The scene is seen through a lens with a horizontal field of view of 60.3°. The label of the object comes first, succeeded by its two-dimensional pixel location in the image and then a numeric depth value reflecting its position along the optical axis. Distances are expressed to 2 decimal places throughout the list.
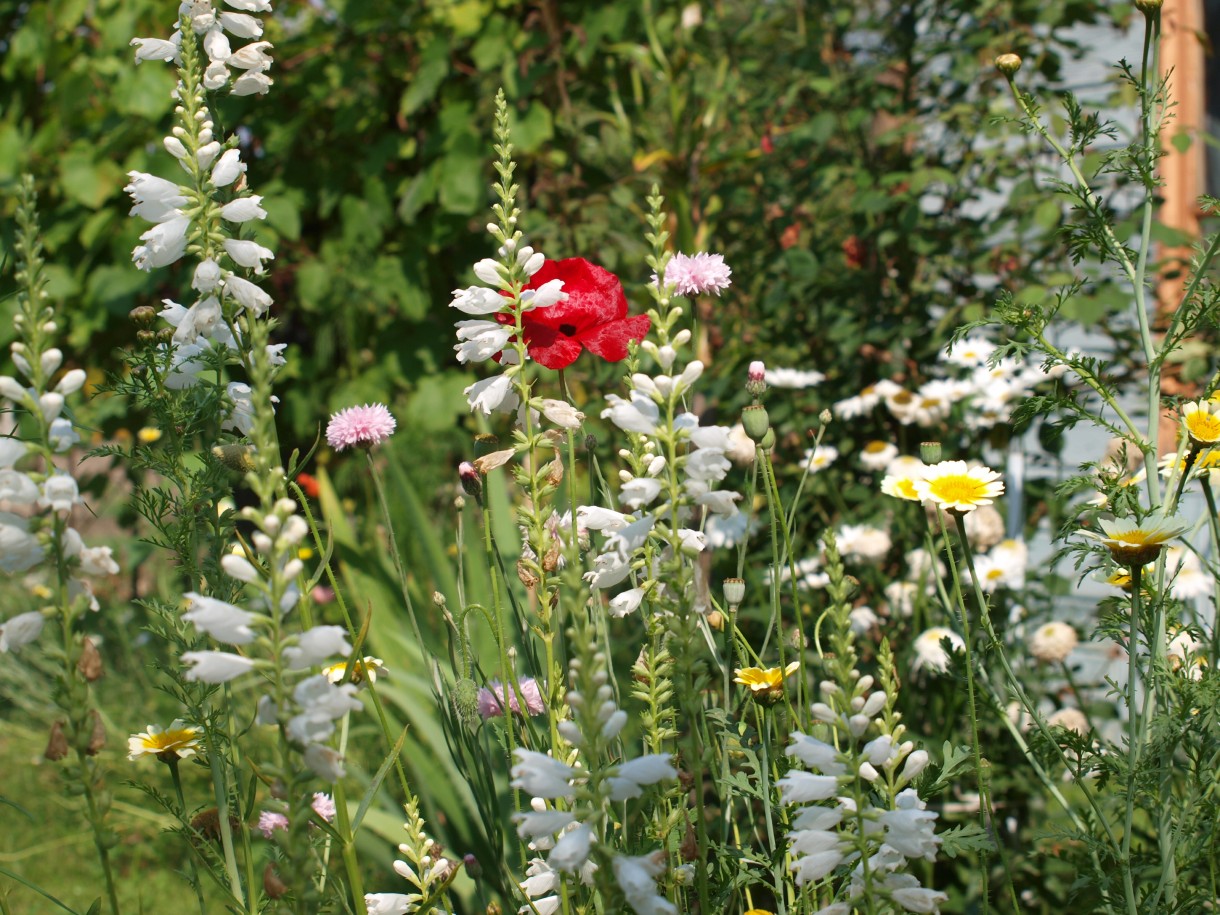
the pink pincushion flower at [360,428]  1.29
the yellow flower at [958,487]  1.16
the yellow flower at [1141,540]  1.00
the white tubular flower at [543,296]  1.01
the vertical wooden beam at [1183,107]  3.48
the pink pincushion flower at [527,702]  1.27
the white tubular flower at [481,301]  1.04
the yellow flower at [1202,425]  1.15
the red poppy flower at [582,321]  1.19
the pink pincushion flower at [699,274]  1.15
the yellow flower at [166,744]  1.18
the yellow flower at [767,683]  1.12
